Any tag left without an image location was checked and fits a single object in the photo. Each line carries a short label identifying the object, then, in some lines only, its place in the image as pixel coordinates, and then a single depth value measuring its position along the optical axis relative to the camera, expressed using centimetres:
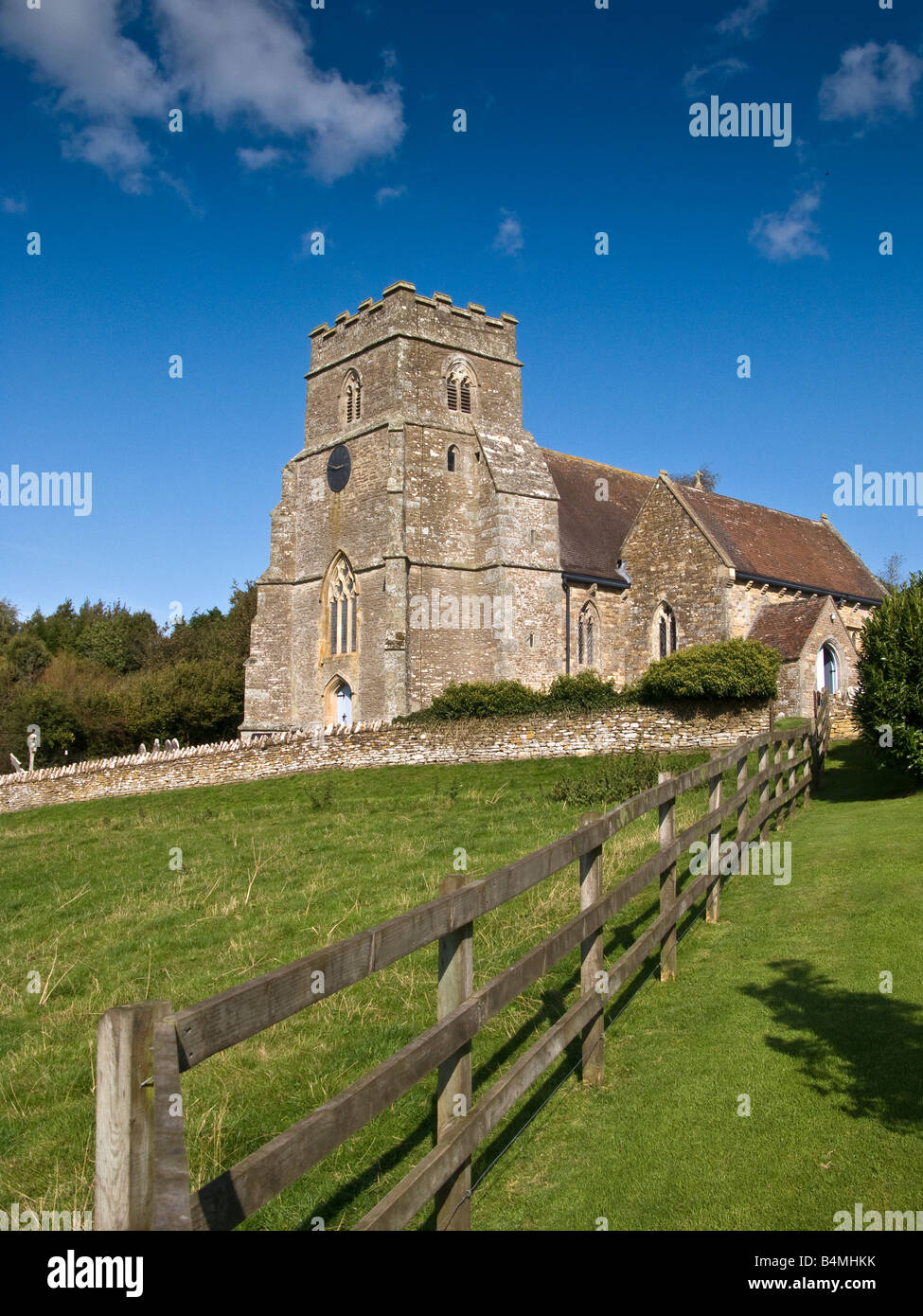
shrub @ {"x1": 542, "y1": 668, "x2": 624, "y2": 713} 2506
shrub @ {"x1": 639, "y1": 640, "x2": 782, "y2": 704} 2314
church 3144
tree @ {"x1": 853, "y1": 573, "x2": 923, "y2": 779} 1536
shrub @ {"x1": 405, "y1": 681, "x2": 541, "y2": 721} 2705
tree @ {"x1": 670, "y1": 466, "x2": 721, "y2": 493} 6425
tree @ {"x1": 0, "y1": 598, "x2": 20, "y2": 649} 6511
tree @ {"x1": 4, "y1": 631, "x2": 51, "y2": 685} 6075
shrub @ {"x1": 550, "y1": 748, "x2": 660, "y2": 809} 1554
